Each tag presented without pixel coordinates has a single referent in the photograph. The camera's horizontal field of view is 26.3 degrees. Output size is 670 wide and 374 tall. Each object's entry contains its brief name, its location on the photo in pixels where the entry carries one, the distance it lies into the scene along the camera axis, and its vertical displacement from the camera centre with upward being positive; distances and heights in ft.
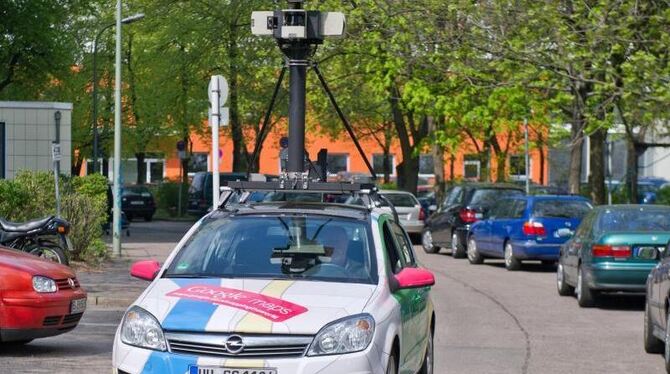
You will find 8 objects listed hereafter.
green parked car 63.72 -4.38
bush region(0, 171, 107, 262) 81.51 -3.68
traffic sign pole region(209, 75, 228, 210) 61.45 +1.91
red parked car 41.04 -4.53
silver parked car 128.47 -5.54
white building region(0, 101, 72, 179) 105.19 +0.75
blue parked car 89.10 -4.77
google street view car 26.66 -2.96
